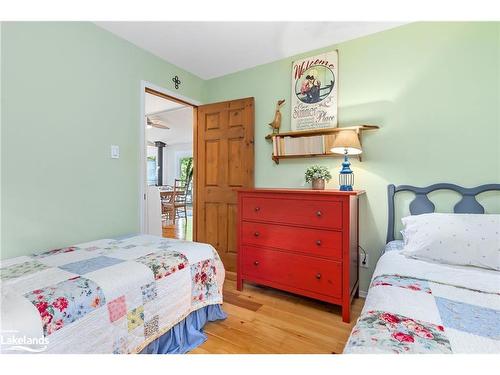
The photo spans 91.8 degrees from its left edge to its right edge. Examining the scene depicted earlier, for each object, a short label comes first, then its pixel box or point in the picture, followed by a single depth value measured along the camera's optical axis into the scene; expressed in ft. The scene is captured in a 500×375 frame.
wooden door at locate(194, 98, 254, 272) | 8.93
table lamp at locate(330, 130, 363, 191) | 6.50
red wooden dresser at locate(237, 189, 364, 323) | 5.96
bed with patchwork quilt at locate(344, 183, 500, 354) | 2.46
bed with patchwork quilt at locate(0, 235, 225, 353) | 3.12
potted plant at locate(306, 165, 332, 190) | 7.09
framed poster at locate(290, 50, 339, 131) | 7.58
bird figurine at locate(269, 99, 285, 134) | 8.39
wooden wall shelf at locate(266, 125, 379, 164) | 6.77
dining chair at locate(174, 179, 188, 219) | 19.88
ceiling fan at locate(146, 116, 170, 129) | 16.37
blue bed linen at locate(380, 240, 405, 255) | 5.79
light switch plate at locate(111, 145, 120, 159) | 7.02
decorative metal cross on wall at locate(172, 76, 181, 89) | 8.91
